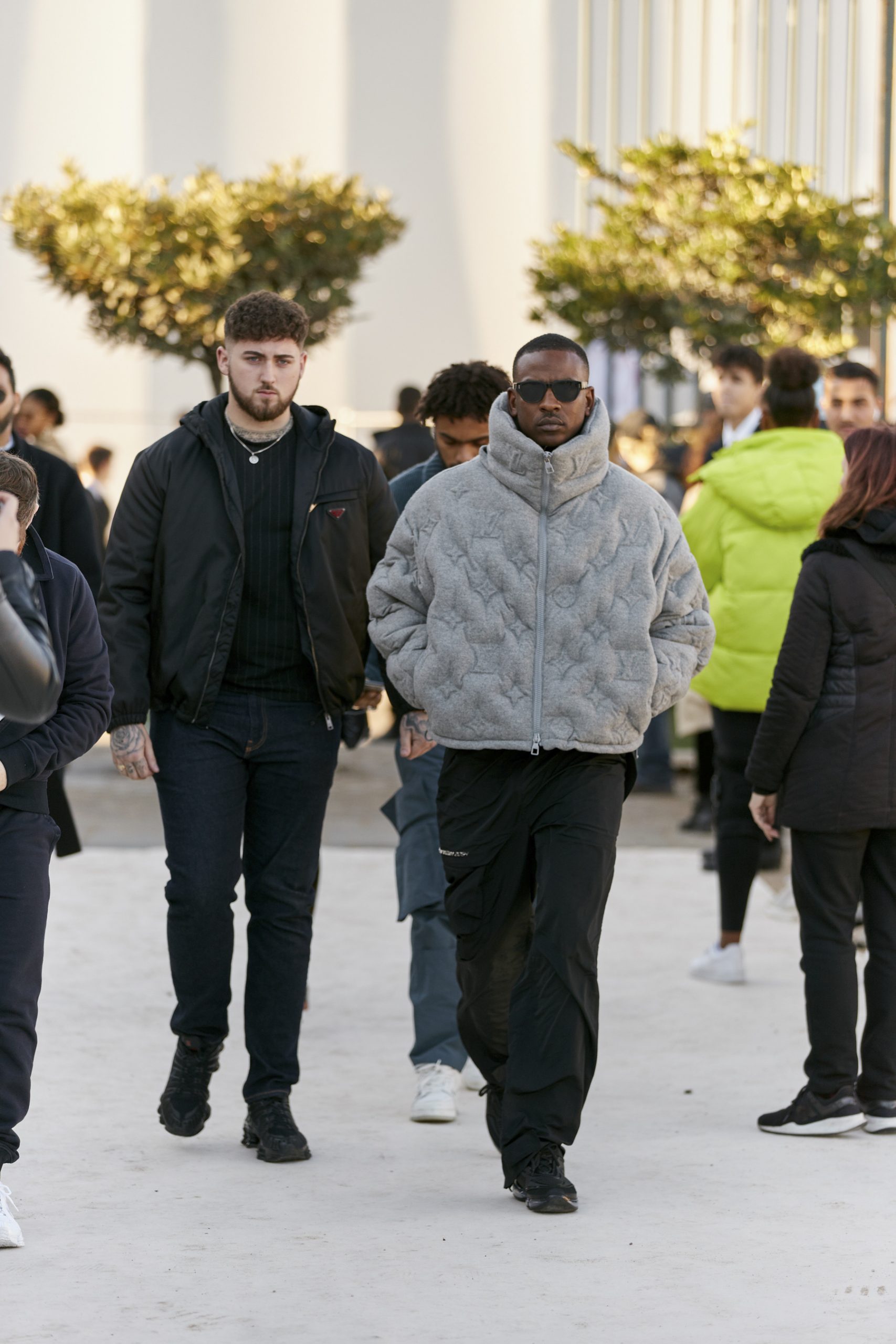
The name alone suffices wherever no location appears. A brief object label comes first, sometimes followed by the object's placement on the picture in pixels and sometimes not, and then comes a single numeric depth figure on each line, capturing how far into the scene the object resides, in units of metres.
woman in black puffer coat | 10.09
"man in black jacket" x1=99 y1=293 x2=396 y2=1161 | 9.67
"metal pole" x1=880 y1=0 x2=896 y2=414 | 21.33
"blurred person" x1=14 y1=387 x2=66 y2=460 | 19.86
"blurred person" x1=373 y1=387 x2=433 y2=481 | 22.31
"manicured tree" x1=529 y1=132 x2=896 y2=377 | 28.47
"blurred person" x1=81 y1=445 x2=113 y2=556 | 25.67
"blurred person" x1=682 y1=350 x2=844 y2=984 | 13.30
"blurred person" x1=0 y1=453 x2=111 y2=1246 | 8.14
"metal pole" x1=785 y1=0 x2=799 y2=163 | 46.66
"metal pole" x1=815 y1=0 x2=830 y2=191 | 47.34
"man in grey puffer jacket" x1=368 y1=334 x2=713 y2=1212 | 8.69
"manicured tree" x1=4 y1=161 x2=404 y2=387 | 24.42
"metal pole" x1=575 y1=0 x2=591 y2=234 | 42.56
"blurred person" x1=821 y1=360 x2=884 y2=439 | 14.17
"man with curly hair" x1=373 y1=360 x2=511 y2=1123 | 10.60
